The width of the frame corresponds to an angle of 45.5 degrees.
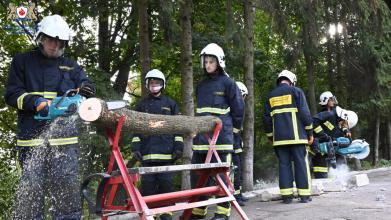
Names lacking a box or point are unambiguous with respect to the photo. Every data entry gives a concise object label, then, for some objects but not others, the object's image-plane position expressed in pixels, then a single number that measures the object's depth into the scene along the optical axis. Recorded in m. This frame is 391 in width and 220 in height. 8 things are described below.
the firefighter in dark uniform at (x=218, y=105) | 5.94
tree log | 3.72
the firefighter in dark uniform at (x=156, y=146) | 6.44
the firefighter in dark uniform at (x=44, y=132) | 4.43
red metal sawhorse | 3.82
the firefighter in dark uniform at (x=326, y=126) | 9.80
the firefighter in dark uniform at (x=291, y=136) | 7.00
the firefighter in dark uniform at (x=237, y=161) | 7.40
